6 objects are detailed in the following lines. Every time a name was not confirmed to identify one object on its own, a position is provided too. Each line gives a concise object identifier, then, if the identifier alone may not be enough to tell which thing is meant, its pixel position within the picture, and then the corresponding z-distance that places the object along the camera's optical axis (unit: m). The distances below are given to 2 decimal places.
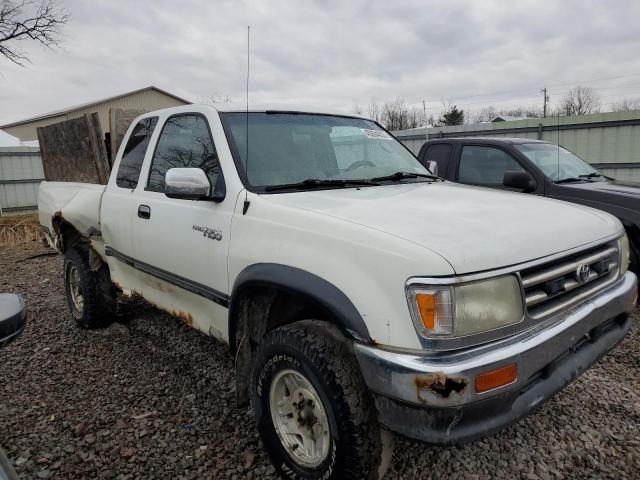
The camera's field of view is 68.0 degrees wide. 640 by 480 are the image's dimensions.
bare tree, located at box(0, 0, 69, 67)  16.02
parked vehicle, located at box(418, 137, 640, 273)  4.85
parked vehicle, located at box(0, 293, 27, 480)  1.20
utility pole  33.75
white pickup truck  1.75
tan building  33.22
